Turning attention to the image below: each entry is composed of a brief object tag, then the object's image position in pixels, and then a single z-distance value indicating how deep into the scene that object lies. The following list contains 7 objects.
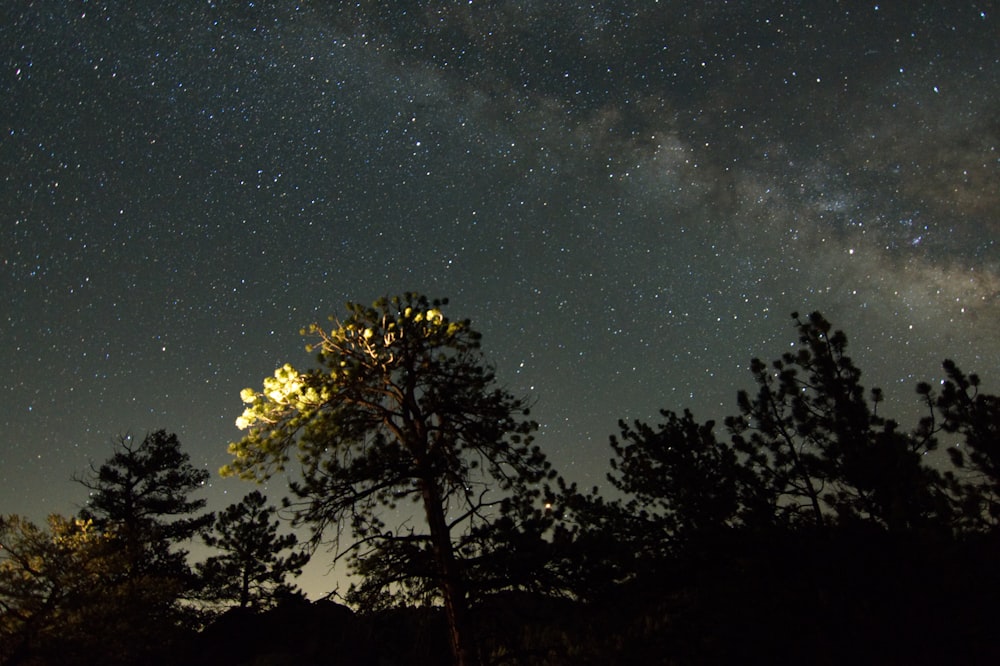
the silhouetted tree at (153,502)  19.72
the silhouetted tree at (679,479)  11.55
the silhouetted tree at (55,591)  12.71
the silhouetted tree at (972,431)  9.45
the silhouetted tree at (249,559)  21.14
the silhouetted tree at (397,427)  8.74
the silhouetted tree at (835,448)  10.38
